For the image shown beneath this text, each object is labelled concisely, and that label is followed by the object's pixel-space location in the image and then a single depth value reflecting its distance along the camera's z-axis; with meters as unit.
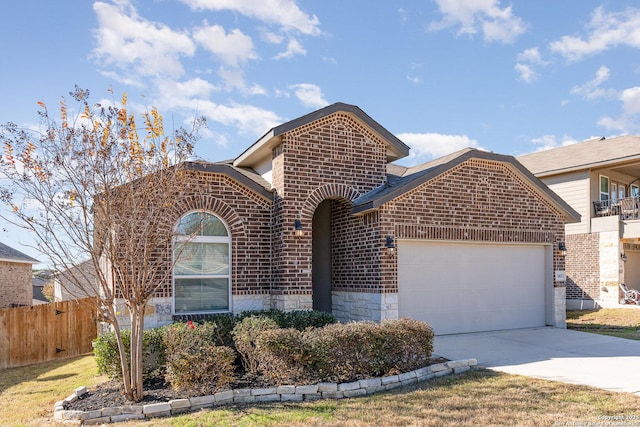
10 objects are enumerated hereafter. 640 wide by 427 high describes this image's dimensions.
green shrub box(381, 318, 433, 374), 7.98
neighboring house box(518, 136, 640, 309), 20.06
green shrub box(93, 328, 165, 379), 7.92
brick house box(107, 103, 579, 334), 10.92
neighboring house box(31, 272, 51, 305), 39.33
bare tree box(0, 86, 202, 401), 6.71
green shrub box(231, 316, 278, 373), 7.99
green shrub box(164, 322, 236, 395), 6.85
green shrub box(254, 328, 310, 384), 7.37
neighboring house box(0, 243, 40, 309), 22.19
